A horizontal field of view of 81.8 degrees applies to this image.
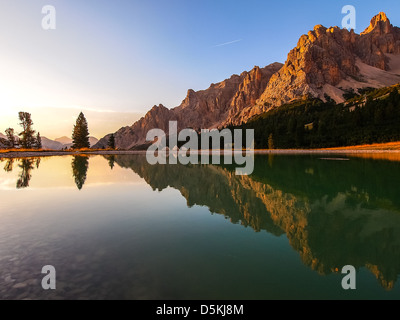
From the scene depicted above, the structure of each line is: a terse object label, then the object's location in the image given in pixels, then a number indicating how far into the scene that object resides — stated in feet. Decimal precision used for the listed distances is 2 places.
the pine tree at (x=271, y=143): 364.38
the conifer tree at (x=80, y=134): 364.17
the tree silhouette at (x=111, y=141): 439.22
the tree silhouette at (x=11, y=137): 336.49
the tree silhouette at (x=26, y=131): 318.86
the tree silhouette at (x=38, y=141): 411.44
